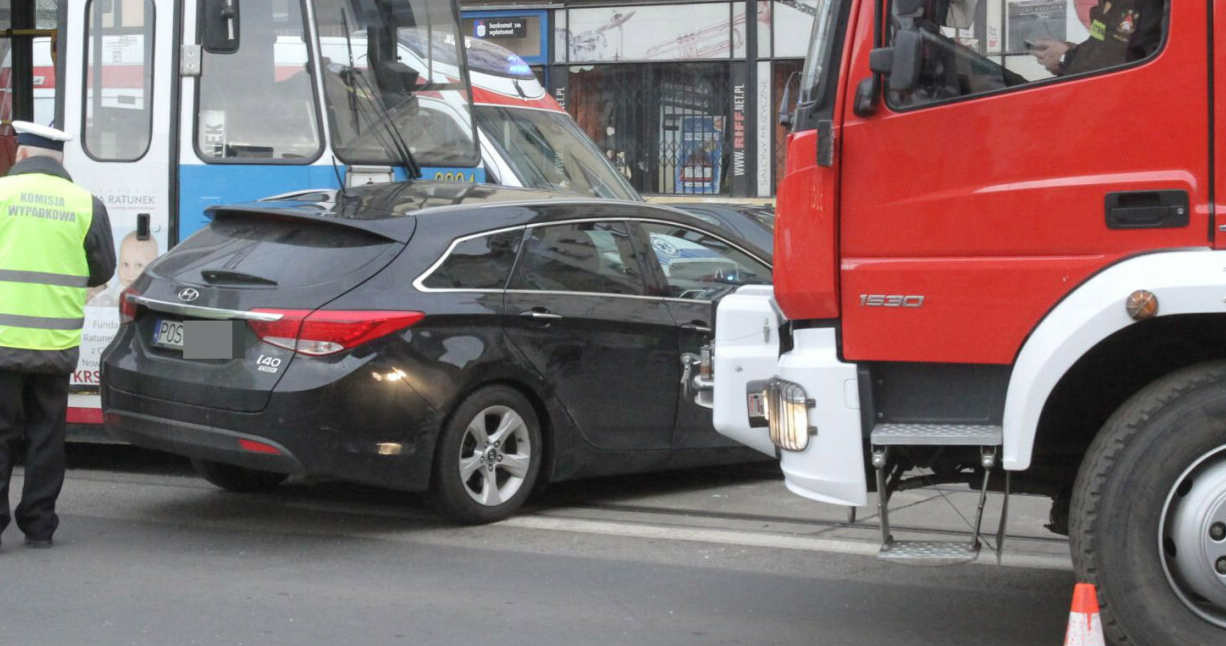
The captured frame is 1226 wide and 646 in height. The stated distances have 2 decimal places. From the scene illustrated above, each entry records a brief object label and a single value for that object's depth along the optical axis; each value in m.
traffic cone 8.35
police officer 13.97
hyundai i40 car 14.16
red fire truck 9.52
